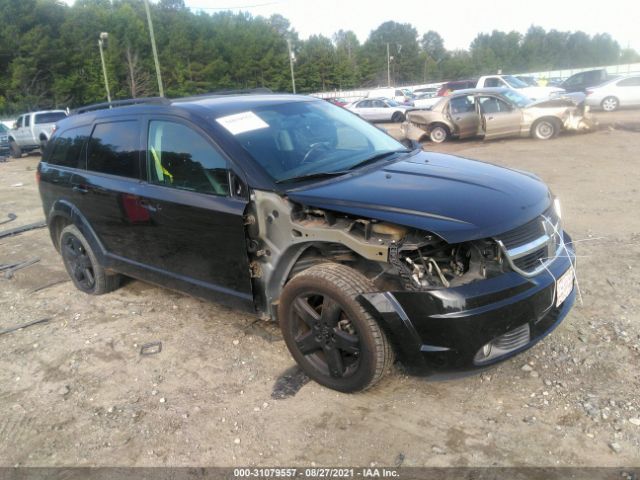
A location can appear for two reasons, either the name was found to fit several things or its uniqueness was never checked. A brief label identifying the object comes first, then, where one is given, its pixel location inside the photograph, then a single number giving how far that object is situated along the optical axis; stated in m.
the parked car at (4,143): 20.88
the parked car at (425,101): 27.51
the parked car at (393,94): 32.85
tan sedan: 12.88
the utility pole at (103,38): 23.86
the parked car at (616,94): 18.58
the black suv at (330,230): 2.68
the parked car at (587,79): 21.95
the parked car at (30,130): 19.75
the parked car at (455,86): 25.41
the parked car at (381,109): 24.14
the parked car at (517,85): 18.27
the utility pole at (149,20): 21.43
